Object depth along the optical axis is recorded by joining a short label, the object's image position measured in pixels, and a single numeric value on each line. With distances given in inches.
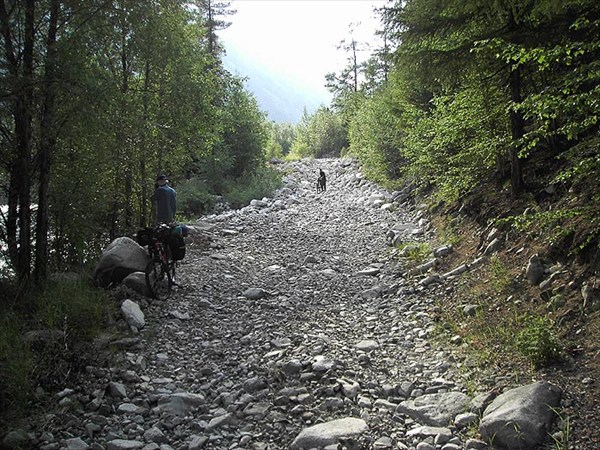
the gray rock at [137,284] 332.8
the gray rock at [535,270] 248.5
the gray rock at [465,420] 168.4
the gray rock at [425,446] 158.5
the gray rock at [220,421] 185.4
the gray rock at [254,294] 352.8
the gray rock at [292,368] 226.2
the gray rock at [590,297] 200.4
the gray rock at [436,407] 176.2
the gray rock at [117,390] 207.8
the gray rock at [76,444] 168.7
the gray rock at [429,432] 164.7
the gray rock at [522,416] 149.3
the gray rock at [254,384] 216.1
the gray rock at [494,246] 311.7
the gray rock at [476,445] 153.5
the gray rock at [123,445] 169.0
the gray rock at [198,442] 171.6
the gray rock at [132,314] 283.0
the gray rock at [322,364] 222.7
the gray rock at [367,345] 251.4
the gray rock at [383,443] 163.6
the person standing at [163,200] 375.6
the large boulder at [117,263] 344.8
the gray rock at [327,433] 166.7
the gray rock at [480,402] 173.6
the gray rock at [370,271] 394.3
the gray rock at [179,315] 309.0
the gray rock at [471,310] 263.1
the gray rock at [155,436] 176.6
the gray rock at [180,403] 197.6
